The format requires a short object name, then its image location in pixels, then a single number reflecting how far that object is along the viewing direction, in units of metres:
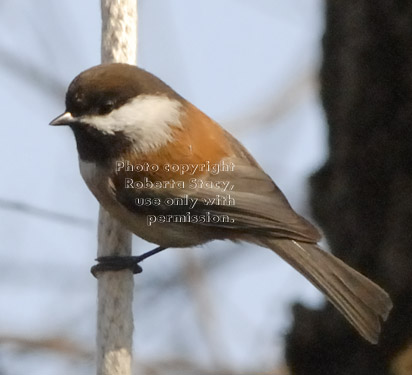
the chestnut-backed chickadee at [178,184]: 6.68
